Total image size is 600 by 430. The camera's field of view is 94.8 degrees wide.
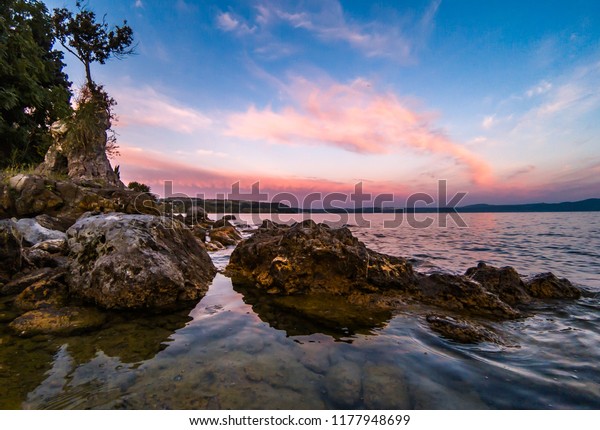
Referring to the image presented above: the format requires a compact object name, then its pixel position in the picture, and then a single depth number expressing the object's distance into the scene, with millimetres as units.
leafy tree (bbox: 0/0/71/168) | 17266
